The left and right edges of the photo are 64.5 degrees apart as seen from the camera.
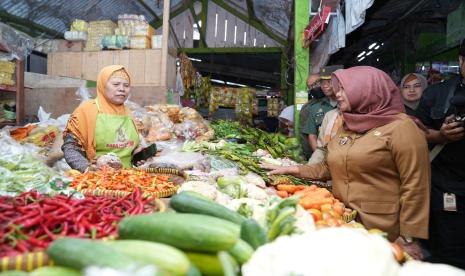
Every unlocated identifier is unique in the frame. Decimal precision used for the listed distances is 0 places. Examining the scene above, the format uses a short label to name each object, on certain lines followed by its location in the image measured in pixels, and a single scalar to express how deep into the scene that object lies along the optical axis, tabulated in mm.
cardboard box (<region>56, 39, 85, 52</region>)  7504
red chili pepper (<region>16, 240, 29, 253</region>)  1303
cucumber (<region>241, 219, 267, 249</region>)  1398
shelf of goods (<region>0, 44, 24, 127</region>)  6238
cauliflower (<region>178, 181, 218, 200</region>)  2401
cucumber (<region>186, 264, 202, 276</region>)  1175
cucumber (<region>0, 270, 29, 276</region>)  1045
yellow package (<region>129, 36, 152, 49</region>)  7199
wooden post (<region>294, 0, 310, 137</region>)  6215
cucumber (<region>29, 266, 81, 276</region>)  1079
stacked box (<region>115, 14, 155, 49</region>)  7211
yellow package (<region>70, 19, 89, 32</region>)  7465
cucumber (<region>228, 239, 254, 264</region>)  1331
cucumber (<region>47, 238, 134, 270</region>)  1052
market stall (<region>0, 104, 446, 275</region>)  1146
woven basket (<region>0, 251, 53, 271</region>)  1132
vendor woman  3781
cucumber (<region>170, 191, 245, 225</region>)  1565
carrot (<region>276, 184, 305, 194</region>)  3082
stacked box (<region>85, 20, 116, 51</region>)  7340
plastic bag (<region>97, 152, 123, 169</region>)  3348
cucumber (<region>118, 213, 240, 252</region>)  1275
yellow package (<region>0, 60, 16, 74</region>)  6061
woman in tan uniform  2584
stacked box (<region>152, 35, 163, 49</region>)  7270
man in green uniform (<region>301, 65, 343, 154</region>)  5254
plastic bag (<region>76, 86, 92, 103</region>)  6687
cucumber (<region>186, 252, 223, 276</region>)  1290
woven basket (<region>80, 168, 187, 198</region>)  2455
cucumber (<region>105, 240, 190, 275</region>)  1126
